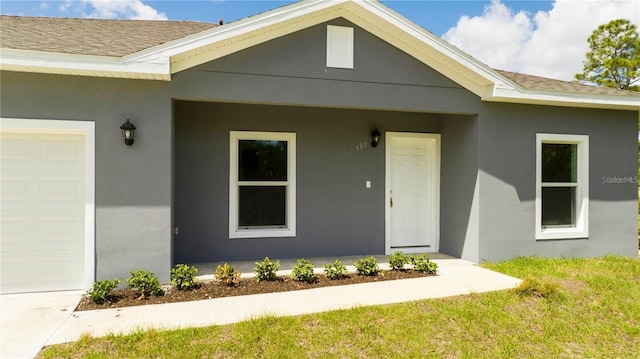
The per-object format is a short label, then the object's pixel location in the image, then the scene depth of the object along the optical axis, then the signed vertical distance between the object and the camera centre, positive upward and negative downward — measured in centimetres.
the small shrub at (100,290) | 452 -142
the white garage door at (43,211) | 497 -48
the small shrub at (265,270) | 538 -136
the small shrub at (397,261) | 596 -135
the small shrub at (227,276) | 518 -140
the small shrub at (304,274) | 537 -140
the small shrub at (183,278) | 501 -139
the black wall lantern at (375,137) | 720 +80
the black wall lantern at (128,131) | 499 +61
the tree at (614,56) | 1595 +558
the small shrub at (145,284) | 478 -140
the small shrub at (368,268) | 570 -139
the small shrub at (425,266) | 591 -141
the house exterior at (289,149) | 500 +50
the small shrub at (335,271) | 554 -140
